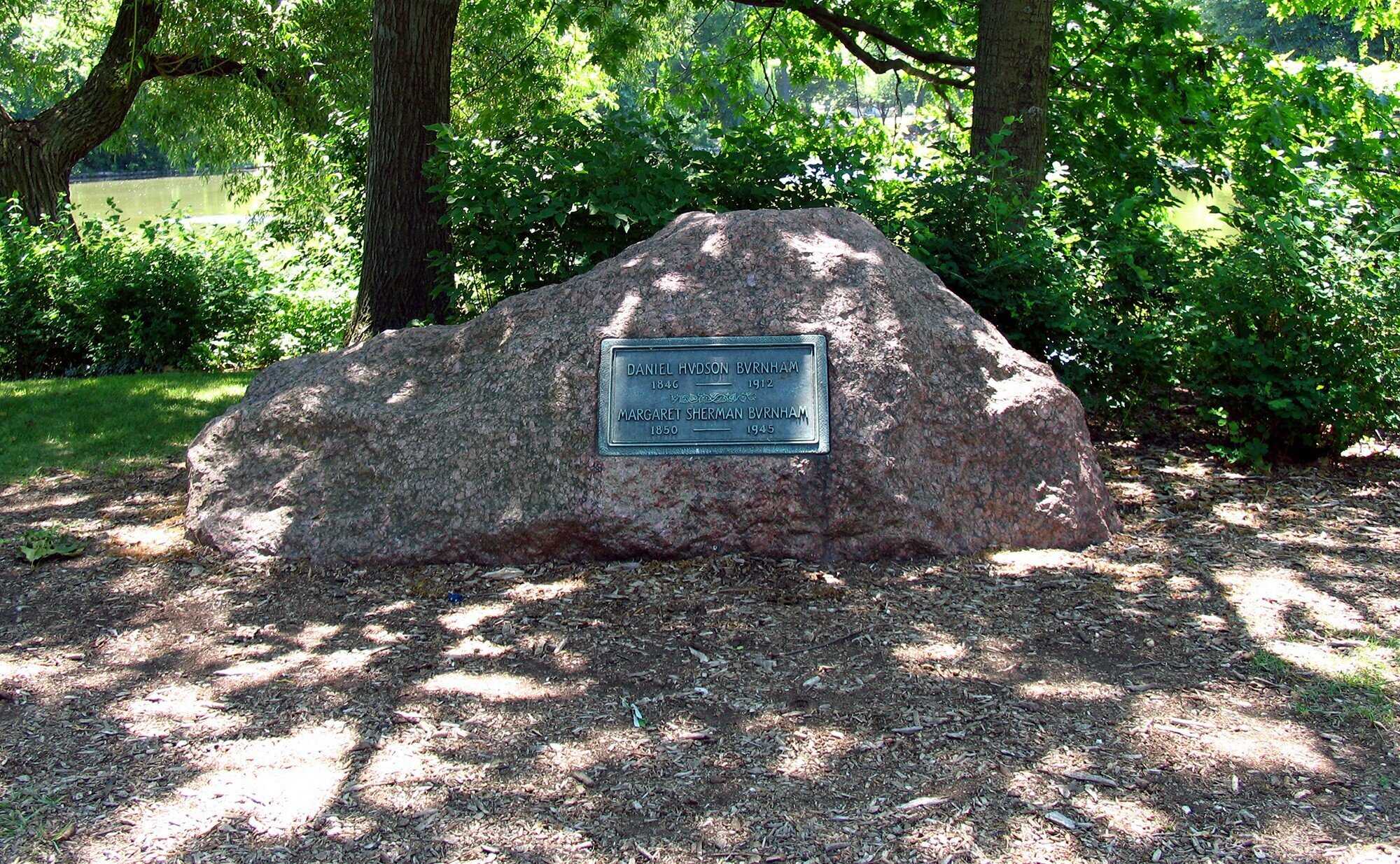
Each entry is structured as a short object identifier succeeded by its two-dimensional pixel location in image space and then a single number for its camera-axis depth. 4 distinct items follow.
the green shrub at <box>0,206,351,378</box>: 10.17
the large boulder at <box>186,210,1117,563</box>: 4.97
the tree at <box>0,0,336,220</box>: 12.40
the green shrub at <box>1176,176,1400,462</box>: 6.07
